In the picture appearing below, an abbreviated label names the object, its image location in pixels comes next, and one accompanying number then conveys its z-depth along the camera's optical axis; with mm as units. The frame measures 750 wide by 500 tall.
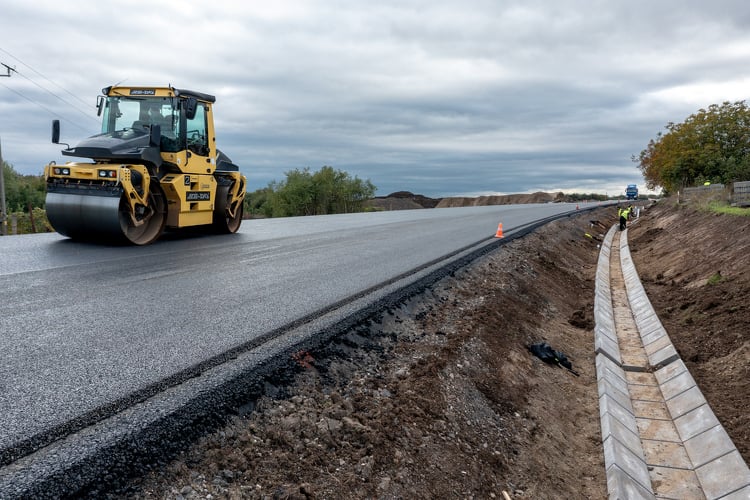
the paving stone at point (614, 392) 6711
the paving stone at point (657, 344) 8509
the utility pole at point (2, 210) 23172
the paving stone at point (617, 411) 6145
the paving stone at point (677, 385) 6805
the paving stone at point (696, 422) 5790
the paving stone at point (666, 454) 5441
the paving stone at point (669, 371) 7301
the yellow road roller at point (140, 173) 10398
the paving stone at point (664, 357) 7781
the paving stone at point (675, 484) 4910
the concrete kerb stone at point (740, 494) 4453
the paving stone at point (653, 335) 9008
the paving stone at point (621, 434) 5582
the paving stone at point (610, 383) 6957
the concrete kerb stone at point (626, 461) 5004
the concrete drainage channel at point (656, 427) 4898
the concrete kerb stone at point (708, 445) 5250
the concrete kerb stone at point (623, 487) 4555
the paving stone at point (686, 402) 6266
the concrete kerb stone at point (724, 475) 4715
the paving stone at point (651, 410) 6564
